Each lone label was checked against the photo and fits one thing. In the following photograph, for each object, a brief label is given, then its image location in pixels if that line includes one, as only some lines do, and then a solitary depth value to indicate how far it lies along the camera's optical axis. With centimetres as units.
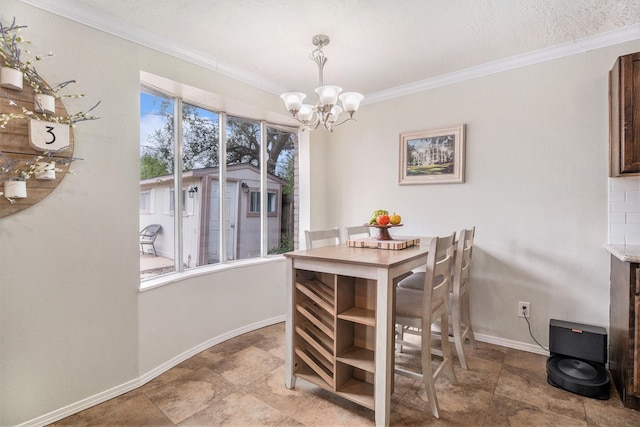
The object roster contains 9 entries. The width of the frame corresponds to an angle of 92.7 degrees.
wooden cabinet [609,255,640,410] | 177
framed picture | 285
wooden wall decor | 159
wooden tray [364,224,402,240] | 228
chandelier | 196
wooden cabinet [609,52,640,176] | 195
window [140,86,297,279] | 251
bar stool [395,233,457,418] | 173
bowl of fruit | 223
